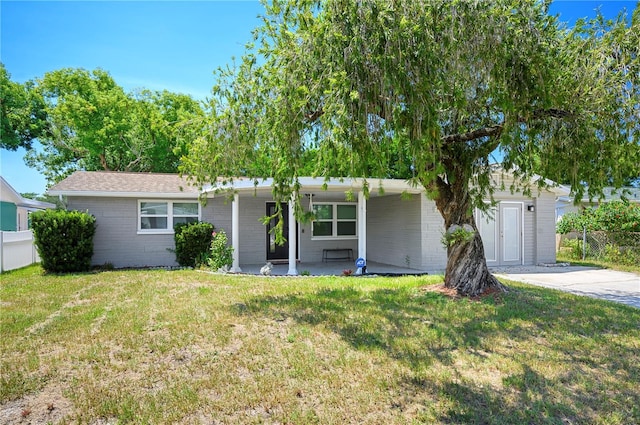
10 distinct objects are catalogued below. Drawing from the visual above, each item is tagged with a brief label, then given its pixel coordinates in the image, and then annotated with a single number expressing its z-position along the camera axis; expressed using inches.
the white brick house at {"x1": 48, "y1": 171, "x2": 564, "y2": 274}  492.7
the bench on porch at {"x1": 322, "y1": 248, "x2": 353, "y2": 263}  587.8
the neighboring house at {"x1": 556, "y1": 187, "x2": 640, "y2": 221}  848.9
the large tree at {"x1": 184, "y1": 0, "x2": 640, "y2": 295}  175.8
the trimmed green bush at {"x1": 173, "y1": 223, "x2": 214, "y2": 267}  494.0
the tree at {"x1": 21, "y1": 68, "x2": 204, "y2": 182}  928.9
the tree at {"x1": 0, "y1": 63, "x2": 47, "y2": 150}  1015.6
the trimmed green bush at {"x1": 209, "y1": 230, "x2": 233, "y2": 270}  462.0
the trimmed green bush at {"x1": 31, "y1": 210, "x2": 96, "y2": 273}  439.5
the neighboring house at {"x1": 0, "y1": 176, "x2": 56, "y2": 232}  715.4
